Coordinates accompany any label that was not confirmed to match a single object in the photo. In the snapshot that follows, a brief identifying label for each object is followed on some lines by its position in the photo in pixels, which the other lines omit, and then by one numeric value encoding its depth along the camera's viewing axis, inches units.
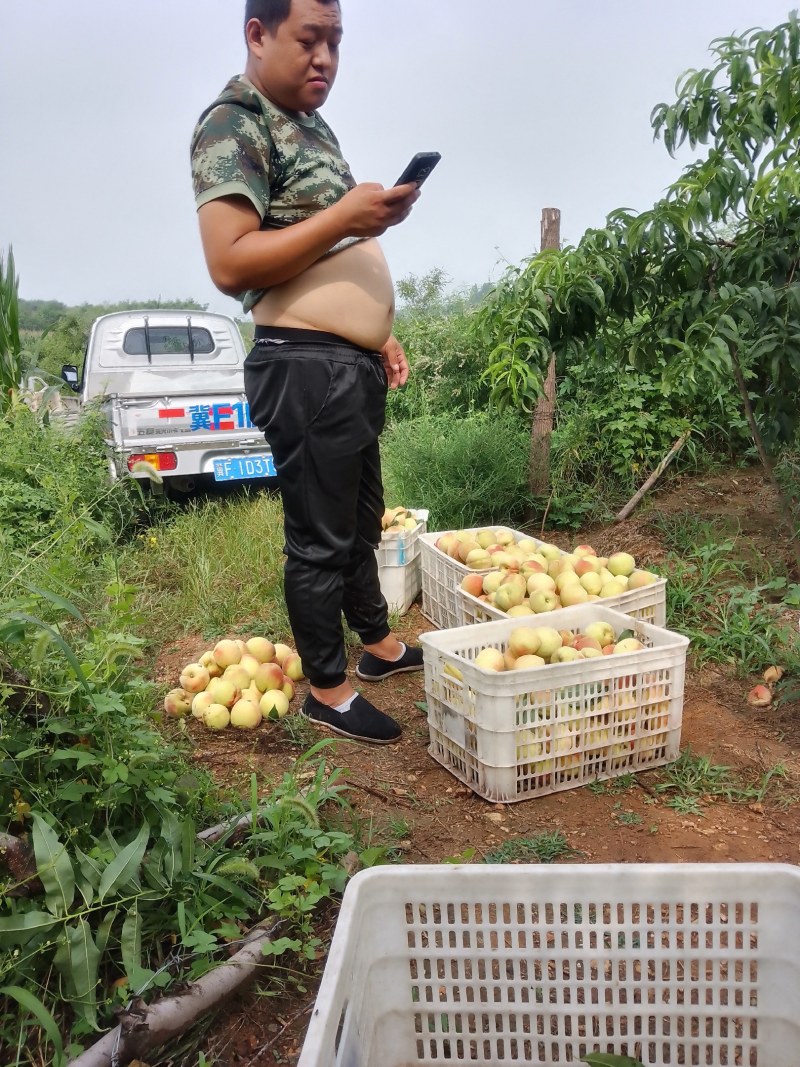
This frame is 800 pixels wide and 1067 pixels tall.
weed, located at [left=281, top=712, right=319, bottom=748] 106.6
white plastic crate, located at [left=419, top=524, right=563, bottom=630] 136.6
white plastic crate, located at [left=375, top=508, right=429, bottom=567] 150.6
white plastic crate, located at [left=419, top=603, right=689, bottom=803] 89.3
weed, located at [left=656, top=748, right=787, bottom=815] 90.4
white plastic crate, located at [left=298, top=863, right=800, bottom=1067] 42.3
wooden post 217.2
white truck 225.1
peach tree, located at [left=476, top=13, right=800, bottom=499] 112.8
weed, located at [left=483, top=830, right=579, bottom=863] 79.8
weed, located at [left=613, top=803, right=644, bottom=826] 86.6
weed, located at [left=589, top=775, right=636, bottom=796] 93.1
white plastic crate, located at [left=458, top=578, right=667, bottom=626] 114.3
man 83.7
